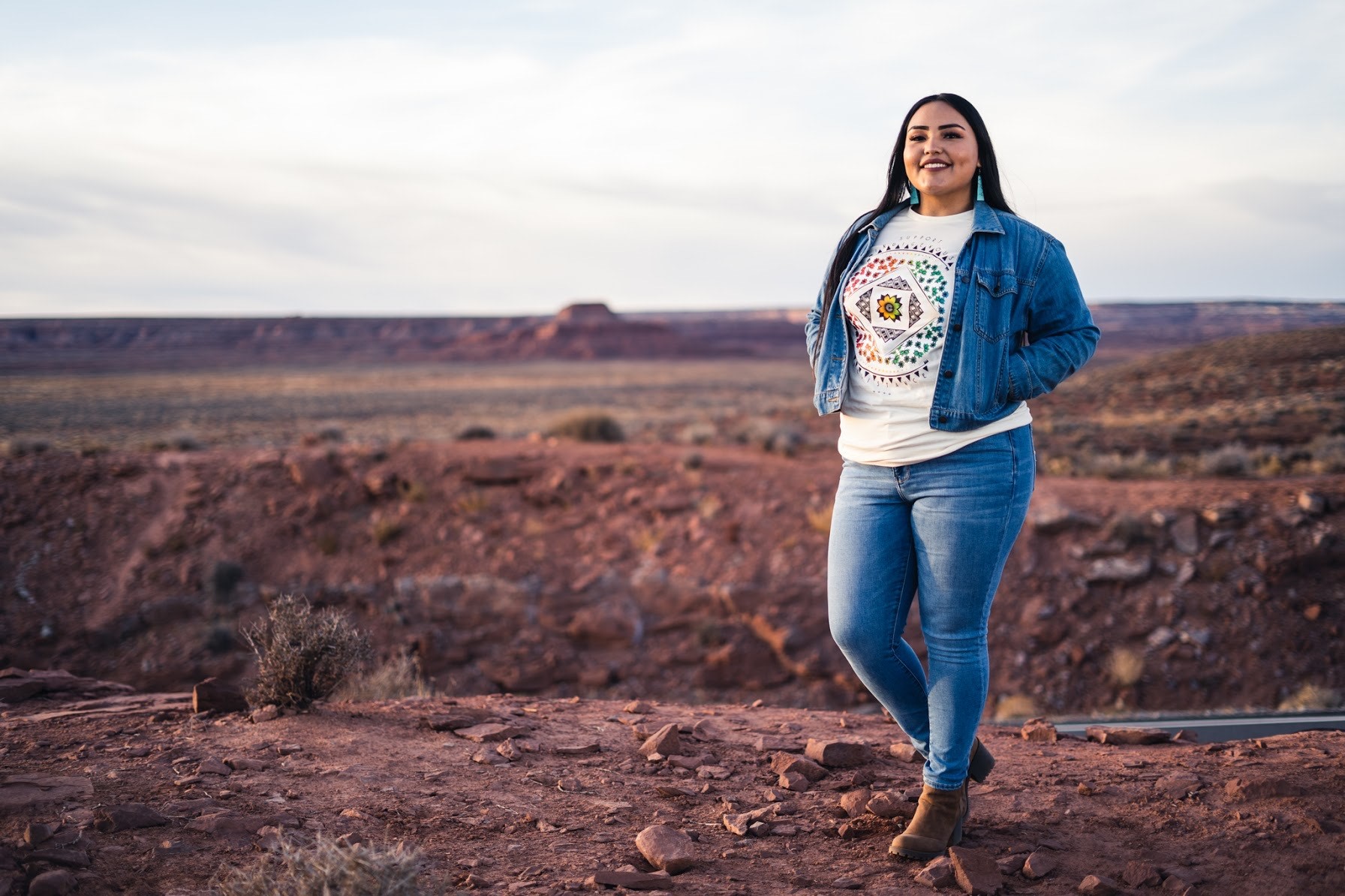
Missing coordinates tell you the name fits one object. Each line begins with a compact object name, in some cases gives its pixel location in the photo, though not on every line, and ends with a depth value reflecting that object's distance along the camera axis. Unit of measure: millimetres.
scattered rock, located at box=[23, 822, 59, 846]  2701
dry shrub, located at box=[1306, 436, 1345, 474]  13320
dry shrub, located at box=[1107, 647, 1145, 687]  10023
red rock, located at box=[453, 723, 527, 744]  4086
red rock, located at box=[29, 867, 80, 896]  2426
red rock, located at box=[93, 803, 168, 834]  2889
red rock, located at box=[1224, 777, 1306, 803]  3332
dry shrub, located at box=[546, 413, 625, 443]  17172
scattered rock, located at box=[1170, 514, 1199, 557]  11047
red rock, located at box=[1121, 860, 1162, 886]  2766
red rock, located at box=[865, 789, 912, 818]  3191
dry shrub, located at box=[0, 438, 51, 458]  15008
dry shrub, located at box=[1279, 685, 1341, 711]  8094
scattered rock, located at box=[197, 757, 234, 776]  3451
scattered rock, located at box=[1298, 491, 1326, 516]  11047
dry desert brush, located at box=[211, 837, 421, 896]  2299
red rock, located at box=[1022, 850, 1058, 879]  2809
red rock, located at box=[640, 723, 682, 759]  3969
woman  2729
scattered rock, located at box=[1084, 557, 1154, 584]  10945
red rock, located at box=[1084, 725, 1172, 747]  4457
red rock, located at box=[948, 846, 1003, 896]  2670
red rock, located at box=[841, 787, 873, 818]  3275
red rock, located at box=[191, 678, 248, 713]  4414
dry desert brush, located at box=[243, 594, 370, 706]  4430
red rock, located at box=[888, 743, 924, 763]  4004
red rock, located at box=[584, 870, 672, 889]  2684
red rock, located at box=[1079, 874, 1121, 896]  2684
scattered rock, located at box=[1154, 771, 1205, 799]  3451
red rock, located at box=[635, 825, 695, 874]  2822
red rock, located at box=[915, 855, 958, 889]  2723
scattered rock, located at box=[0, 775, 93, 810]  3031
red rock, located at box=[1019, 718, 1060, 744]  4544
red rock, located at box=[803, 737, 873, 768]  3828
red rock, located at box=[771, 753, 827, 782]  3689
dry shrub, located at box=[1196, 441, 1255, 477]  13352
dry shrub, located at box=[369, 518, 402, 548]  12961
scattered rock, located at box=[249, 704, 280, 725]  4312
